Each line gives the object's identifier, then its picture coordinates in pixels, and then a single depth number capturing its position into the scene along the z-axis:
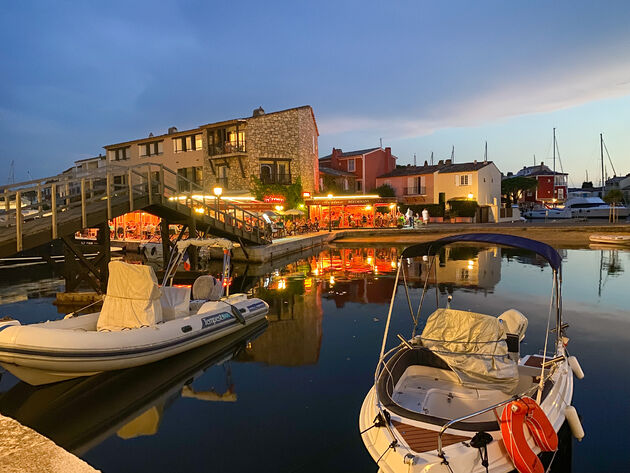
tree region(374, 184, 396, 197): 56.09
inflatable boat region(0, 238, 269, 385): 7.28
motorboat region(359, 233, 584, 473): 4.21
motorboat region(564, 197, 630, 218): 59.94
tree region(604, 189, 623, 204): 80.57
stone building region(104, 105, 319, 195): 42.09
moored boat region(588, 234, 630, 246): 29.90
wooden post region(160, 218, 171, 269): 19.69
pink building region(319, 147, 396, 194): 58.41
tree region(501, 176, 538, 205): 75.31
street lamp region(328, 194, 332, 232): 43.69
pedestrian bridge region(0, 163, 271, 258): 10.80
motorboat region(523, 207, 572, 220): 60.78
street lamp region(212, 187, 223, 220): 20.94
